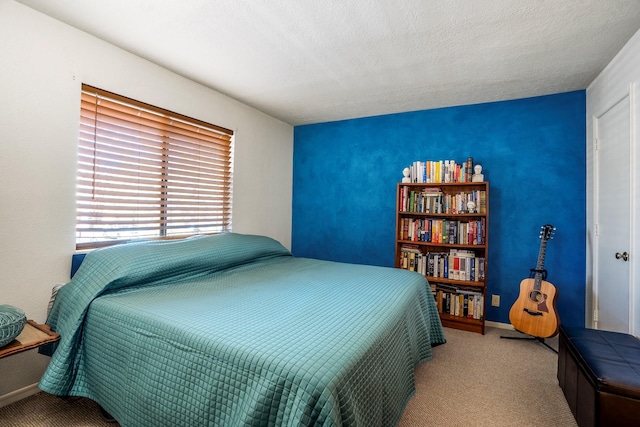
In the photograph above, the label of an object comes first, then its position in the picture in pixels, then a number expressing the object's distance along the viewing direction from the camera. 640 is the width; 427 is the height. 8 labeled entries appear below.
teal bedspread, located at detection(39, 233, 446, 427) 0.99
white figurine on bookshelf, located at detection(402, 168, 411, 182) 3.29
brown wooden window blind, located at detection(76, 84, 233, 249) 2.10
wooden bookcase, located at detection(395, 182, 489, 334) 2.96
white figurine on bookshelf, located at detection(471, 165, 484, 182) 2.99
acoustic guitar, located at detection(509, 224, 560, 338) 2.51
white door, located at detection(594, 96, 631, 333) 2.09
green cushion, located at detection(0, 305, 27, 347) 1.30
